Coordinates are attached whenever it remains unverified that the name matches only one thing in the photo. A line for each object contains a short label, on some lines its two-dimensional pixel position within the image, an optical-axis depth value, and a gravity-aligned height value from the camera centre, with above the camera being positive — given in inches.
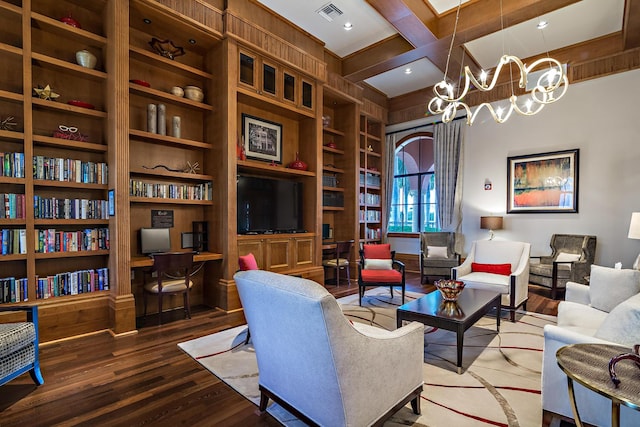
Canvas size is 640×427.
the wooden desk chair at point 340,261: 216.4 -35.7
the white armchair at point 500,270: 147.8 -31.4
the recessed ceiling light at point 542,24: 171.2 +101.3
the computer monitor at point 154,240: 147.5 -14.2
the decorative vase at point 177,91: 156.2 +59.1
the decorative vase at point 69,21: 126.0 +75.7
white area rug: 77.0 -50.2
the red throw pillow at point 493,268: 166.1 -31.0
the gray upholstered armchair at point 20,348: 82.0 -37.4
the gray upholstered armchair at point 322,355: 54.7 -28.6
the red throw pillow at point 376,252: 196.9 -25.7
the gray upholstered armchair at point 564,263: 179.9 -30.9
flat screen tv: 178.4 +3.3
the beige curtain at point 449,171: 254.8 +32.2
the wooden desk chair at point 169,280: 136.6 -32.4
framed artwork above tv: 185.3 +43.7
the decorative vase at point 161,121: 149.7 +42.5
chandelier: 111.9 +52.0
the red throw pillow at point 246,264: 122.6 -20.7
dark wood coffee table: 99.8 -34.9
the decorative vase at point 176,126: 156.2 +41.6
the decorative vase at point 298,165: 203.8 +29.3
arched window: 283.4 +21.0
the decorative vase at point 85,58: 130.3 +62.8
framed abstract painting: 208.8 +19.4
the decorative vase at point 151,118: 146.6 +42.8
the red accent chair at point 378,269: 169.8 -34.2
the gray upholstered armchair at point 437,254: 227.3 -32.5
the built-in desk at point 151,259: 135.3 -22.3
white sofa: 61.5 -34.4
